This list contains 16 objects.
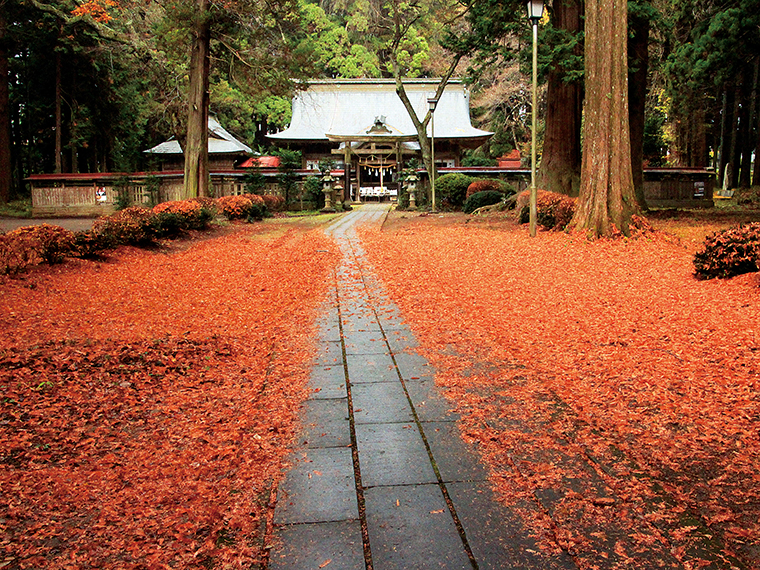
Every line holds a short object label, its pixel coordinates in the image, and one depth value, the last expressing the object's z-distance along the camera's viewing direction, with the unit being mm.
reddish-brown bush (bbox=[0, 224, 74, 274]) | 7523
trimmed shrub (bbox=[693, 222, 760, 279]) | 6750
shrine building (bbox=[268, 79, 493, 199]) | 29484
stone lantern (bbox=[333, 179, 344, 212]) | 25234
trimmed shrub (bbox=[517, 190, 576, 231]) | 12023
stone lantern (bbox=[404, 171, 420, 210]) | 24422
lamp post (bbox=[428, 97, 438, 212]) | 21950
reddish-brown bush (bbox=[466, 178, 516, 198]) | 21531
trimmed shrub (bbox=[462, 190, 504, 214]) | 20188
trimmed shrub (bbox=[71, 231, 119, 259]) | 9312
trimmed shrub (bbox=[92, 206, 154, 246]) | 10371
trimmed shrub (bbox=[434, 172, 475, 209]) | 23203
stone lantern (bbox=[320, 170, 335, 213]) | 23875
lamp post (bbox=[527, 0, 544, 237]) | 11320
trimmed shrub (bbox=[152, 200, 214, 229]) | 12742
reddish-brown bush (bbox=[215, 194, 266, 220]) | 17969
